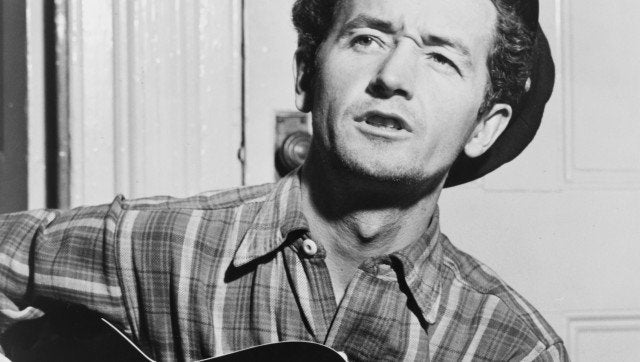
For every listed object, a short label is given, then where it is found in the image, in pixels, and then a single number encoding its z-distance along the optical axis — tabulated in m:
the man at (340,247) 0.90
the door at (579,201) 1.18
